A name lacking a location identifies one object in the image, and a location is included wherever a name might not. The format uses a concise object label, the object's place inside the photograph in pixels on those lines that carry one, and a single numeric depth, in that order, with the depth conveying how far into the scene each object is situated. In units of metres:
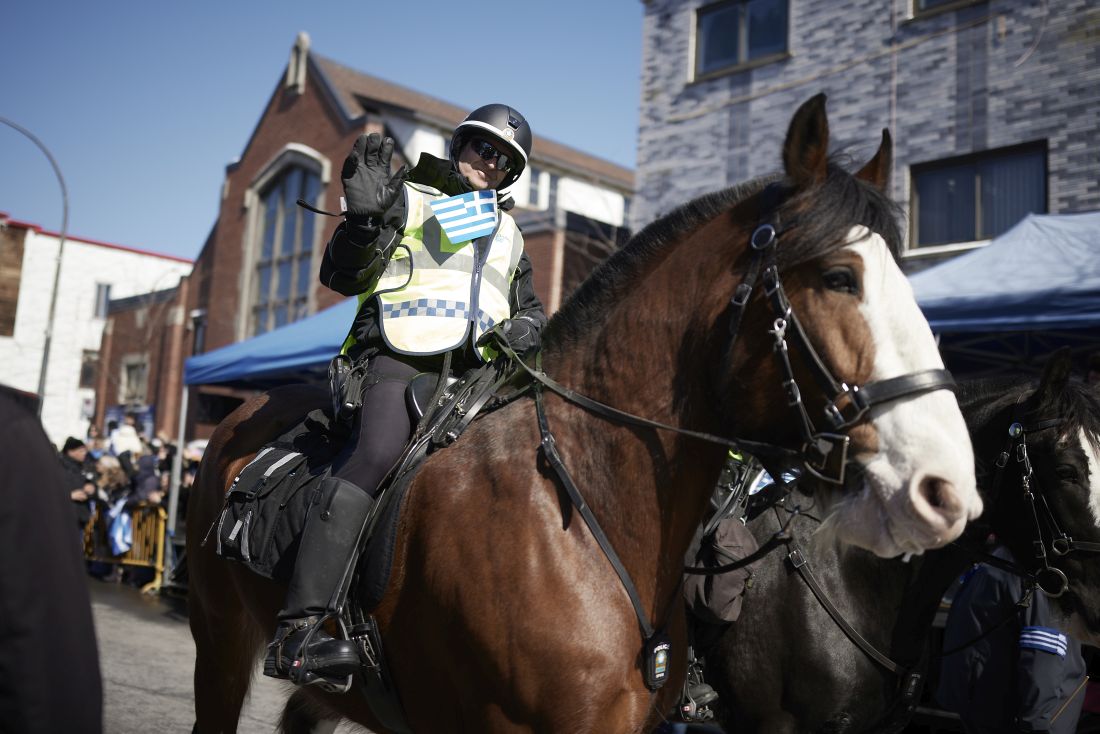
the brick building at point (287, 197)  23.53
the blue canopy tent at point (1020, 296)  6.97
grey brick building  11.51
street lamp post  17.90
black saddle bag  3.04
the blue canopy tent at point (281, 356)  11.91
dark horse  3.61
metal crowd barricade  13.47
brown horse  2.22
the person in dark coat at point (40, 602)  1.48
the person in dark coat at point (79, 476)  13.32
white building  35.25
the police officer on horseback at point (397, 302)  2.80
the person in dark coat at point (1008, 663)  3.82
